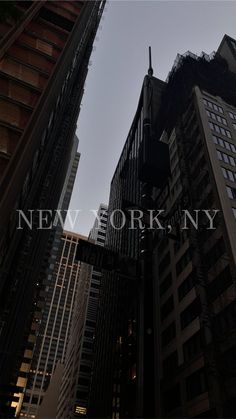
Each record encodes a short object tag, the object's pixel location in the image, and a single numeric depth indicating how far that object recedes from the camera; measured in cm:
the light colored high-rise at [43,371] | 14462
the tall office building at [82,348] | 7400
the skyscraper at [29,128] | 1828
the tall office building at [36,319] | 6387
